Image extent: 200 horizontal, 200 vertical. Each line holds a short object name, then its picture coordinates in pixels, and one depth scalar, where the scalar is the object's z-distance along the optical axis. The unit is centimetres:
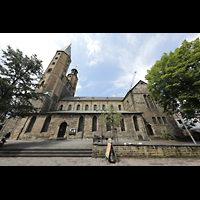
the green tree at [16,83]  870
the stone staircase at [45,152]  628
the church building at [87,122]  1394
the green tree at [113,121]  1083
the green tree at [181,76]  806
